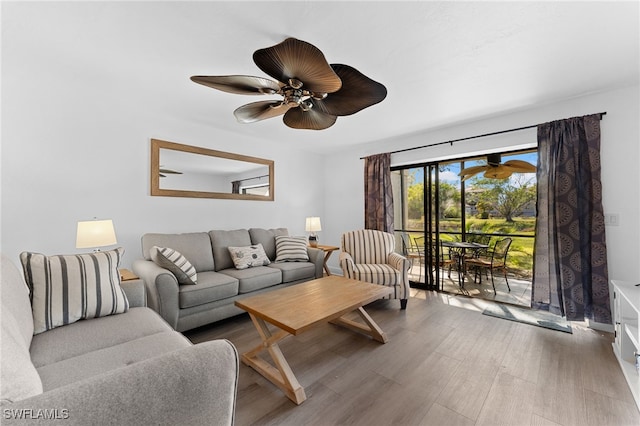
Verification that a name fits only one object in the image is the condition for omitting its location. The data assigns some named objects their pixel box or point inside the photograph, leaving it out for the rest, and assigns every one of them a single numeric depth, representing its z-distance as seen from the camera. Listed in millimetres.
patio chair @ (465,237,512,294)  3928
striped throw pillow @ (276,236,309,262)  3629
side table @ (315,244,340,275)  4266
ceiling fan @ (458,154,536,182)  3281
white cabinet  1807
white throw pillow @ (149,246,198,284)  2471
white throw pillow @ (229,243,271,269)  3201
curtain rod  3053
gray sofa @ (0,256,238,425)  543
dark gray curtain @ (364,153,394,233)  4332
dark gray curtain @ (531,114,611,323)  2625
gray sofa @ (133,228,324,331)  2336
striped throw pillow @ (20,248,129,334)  1548
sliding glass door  4051
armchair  3184
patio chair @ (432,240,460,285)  4016
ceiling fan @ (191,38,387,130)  1419
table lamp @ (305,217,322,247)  4475
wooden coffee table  1722
